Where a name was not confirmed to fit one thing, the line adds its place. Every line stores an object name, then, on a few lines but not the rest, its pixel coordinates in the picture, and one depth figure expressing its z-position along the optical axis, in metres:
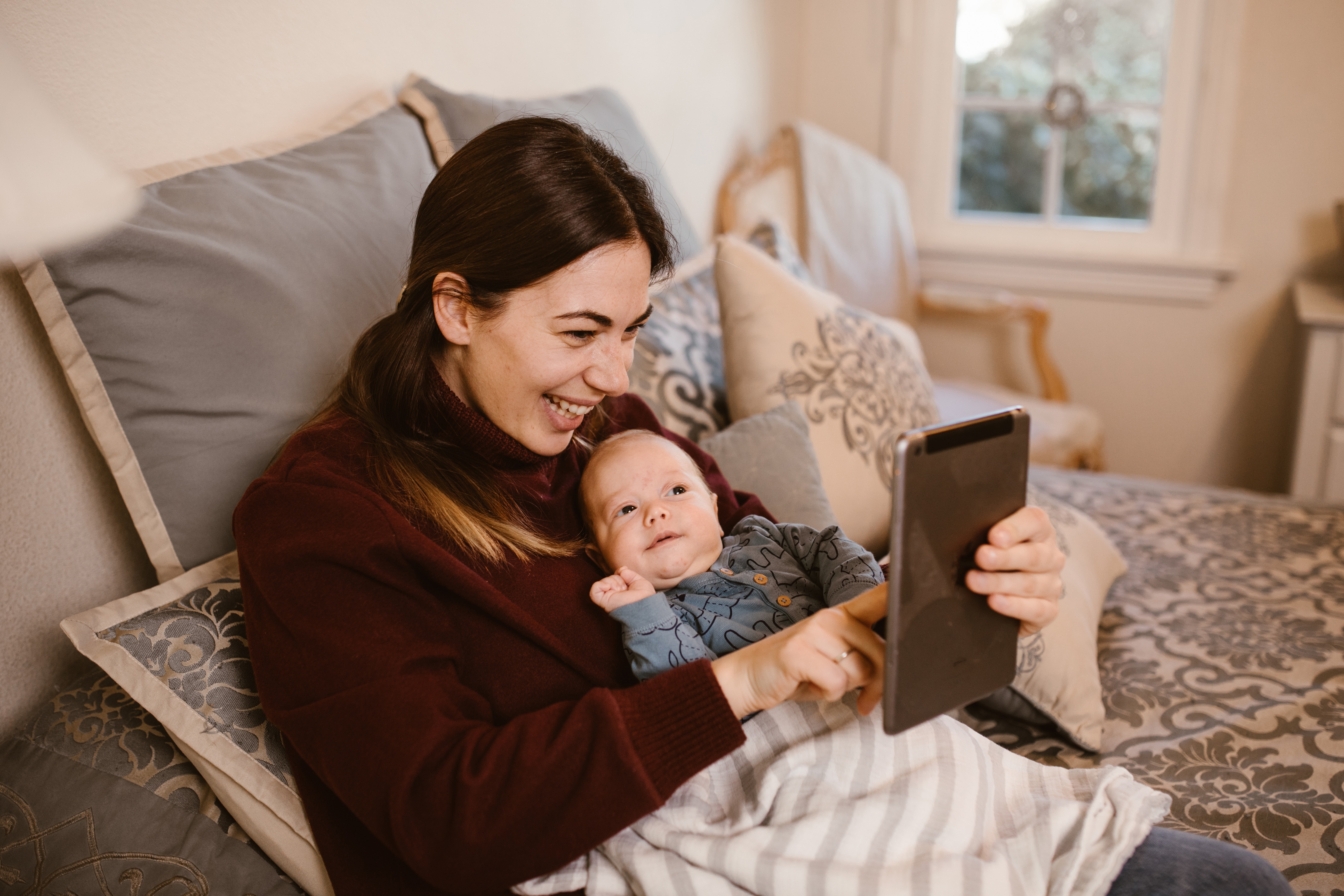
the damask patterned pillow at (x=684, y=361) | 1.42
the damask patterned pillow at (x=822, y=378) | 1.45
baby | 0.97
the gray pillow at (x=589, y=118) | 1.40
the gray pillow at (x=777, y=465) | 1.30
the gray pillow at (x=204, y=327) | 0.90
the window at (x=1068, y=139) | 2.64
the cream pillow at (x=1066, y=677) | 1.20
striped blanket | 0.75
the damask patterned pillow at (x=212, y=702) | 0.84
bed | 0.85
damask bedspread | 1.07
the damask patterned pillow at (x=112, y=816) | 0.82
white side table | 2.23
